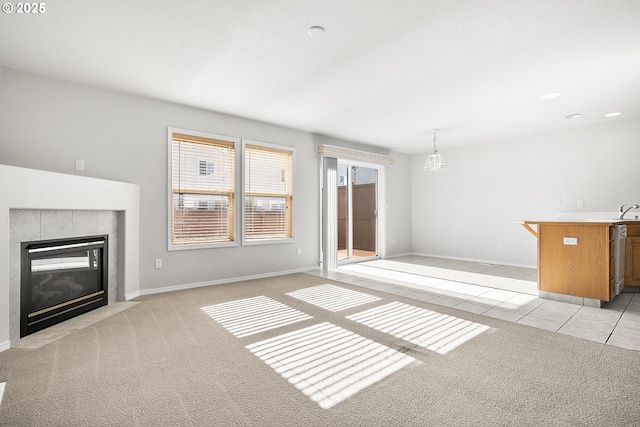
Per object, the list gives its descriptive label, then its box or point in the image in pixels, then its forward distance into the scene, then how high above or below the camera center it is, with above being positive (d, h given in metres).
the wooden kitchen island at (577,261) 3.54 -0.54
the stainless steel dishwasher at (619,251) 3.87 -0.46
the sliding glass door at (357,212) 6.98 +0.08
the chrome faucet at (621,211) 4.63 +0.05
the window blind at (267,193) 5.19 +0.39
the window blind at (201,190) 4.50 +0.38
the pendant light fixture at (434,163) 5.78 +0.95
